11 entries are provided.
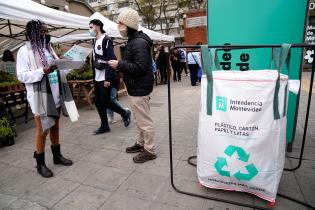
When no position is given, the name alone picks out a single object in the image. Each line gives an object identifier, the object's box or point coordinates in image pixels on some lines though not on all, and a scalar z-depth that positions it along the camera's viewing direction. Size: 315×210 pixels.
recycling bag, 2.04
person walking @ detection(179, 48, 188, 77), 12.24
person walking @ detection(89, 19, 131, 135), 4.08
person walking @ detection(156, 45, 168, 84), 11.40
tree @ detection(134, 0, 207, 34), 29.74
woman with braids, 2.77
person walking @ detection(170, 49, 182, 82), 11.82
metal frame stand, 2.06
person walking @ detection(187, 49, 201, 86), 9.95
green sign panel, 3.02
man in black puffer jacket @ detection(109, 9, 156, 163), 2.93
